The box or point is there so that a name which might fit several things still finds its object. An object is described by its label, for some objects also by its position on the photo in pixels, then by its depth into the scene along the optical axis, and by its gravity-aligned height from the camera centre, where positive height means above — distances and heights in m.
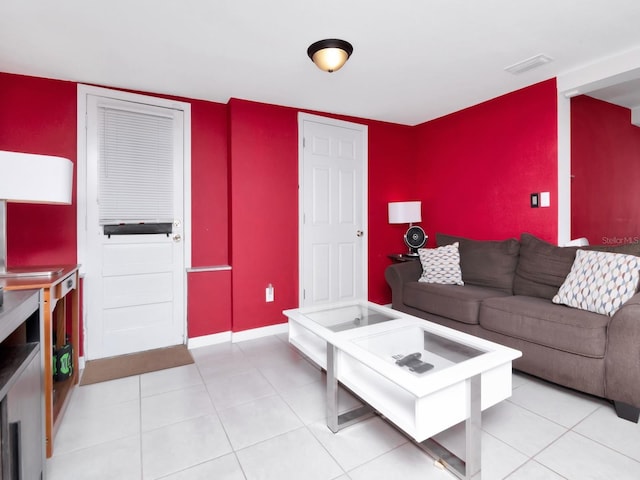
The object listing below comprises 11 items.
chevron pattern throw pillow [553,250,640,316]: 2.00 -0.29
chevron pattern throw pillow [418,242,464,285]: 3.23 -0.28
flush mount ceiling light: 2.19 +1.25
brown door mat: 2.53 -1.03
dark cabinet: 1.02 -0.52
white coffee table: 1.32 -0.61
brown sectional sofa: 1.84 -0.55
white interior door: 3.61 +0.32
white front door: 2.82 -0.11
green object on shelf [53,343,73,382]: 2.17 -0.83
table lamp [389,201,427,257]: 3.90 +0.23
